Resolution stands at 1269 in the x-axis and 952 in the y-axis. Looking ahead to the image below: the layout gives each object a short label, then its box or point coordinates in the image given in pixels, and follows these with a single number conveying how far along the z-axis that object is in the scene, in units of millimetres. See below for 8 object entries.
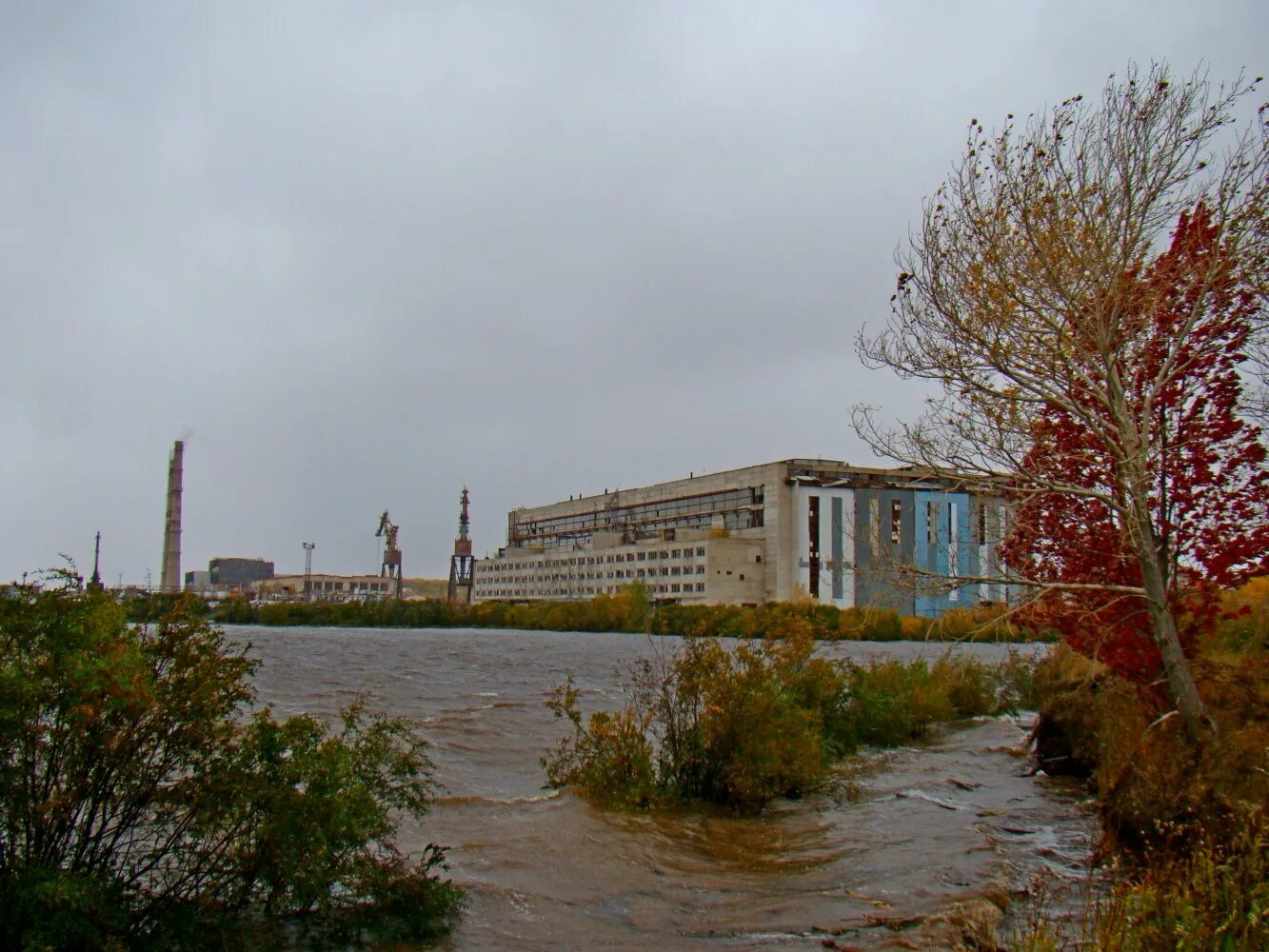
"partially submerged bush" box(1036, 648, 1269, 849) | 9578
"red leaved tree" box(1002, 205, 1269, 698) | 11352
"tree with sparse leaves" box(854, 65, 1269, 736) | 11086
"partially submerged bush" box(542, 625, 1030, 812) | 15086
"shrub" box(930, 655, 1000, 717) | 29531
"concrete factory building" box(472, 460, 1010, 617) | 117250
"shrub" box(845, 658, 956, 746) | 22969
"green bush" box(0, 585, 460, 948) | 6867
